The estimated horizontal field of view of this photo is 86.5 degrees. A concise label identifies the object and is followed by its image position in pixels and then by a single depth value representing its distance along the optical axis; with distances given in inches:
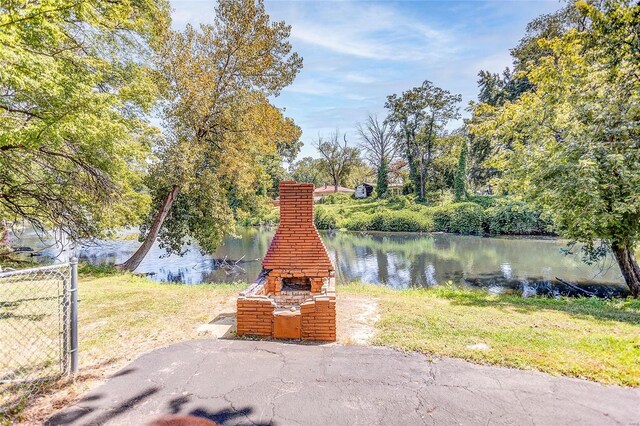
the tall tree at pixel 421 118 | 1430.9
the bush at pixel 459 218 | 1066.1
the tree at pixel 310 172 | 2219.5
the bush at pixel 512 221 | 973.2
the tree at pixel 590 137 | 281.9
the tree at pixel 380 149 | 1628.9
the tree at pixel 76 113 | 199.2
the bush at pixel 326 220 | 1359.5
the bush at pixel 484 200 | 1146.0
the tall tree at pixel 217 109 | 476.1
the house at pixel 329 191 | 1993.1
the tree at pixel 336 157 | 2069.4
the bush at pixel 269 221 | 1484.3
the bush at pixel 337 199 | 1752.7
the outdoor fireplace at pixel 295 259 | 255.4
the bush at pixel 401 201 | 1359.5
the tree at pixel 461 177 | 1264.8
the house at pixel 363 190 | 1913.1
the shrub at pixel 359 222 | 1293.9
